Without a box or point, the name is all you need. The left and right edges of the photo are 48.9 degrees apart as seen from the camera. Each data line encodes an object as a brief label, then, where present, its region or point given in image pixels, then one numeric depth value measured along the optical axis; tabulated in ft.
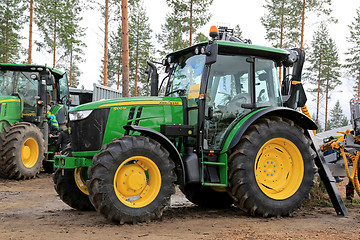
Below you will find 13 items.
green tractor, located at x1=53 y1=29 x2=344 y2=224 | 16.90
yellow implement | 21.38
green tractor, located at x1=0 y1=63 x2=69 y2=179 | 34.17
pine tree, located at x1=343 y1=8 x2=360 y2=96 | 120.67
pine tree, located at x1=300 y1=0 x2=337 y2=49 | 87.86
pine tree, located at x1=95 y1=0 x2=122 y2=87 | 67.46
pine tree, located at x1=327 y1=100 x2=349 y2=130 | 237.51
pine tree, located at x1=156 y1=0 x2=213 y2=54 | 84.99
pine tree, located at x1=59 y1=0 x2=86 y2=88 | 104.42
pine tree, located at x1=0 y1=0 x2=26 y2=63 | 90.38
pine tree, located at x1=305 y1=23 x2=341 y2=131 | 132.98
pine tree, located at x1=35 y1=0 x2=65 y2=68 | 81.61
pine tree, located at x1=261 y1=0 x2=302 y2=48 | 90.89
